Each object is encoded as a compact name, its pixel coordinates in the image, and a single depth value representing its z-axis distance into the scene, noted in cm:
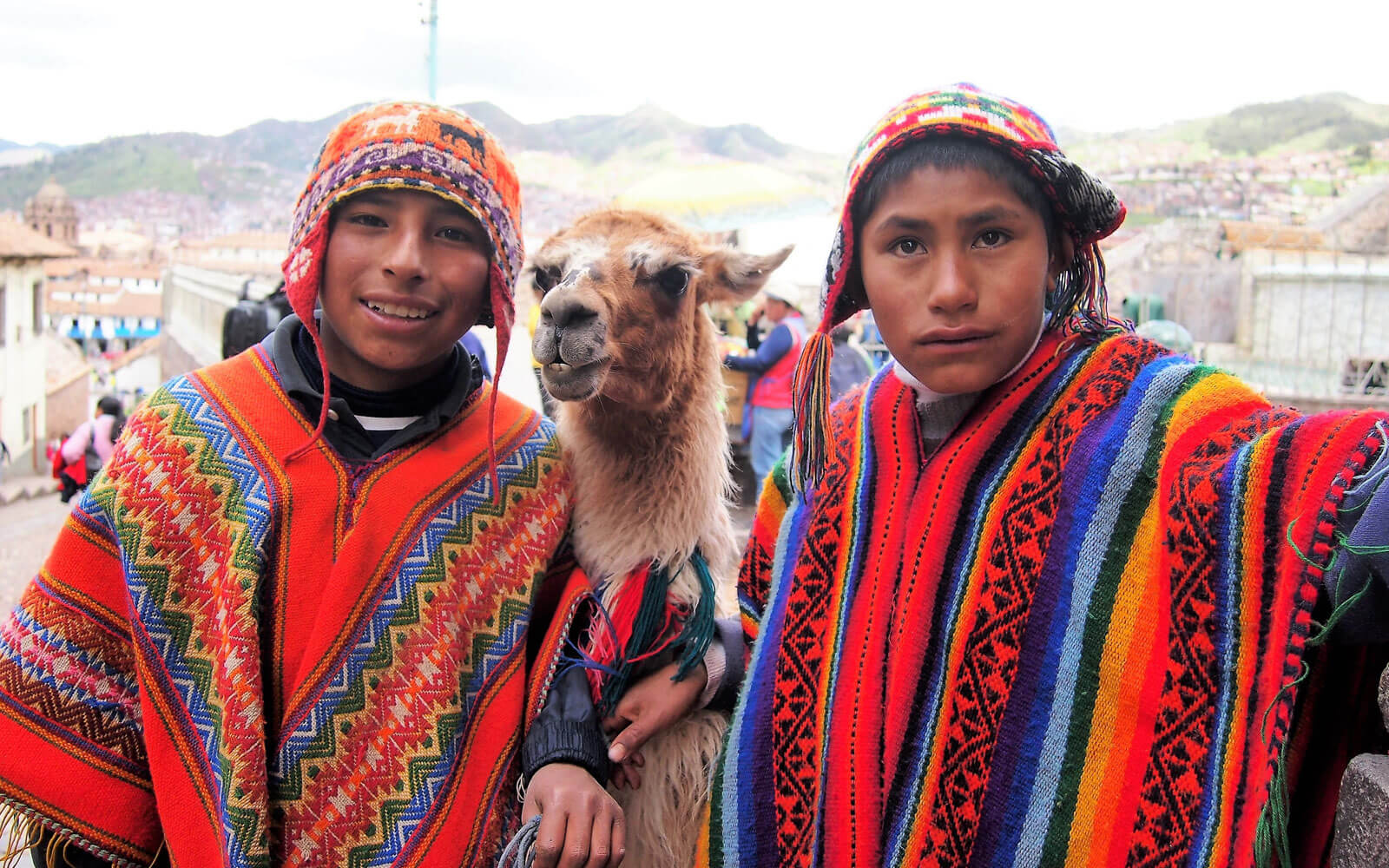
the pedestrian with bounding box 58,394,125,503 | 780
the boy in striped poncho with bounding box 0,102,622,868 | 142
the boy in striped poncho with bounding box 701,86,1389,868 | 96
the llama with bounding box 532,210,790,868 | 182
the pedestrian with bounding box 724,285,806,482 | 594
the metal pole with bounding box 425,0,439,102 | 861
